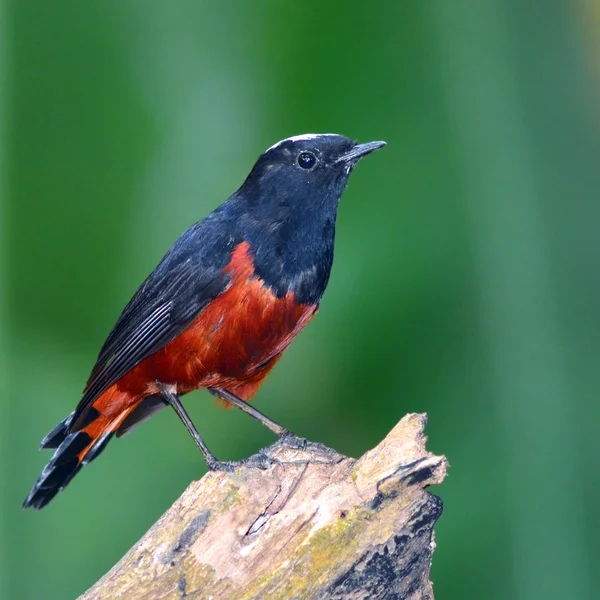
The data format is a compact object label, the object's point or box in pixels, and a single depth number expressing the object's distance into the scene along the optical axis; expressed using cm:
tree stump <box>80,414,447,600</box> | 491
